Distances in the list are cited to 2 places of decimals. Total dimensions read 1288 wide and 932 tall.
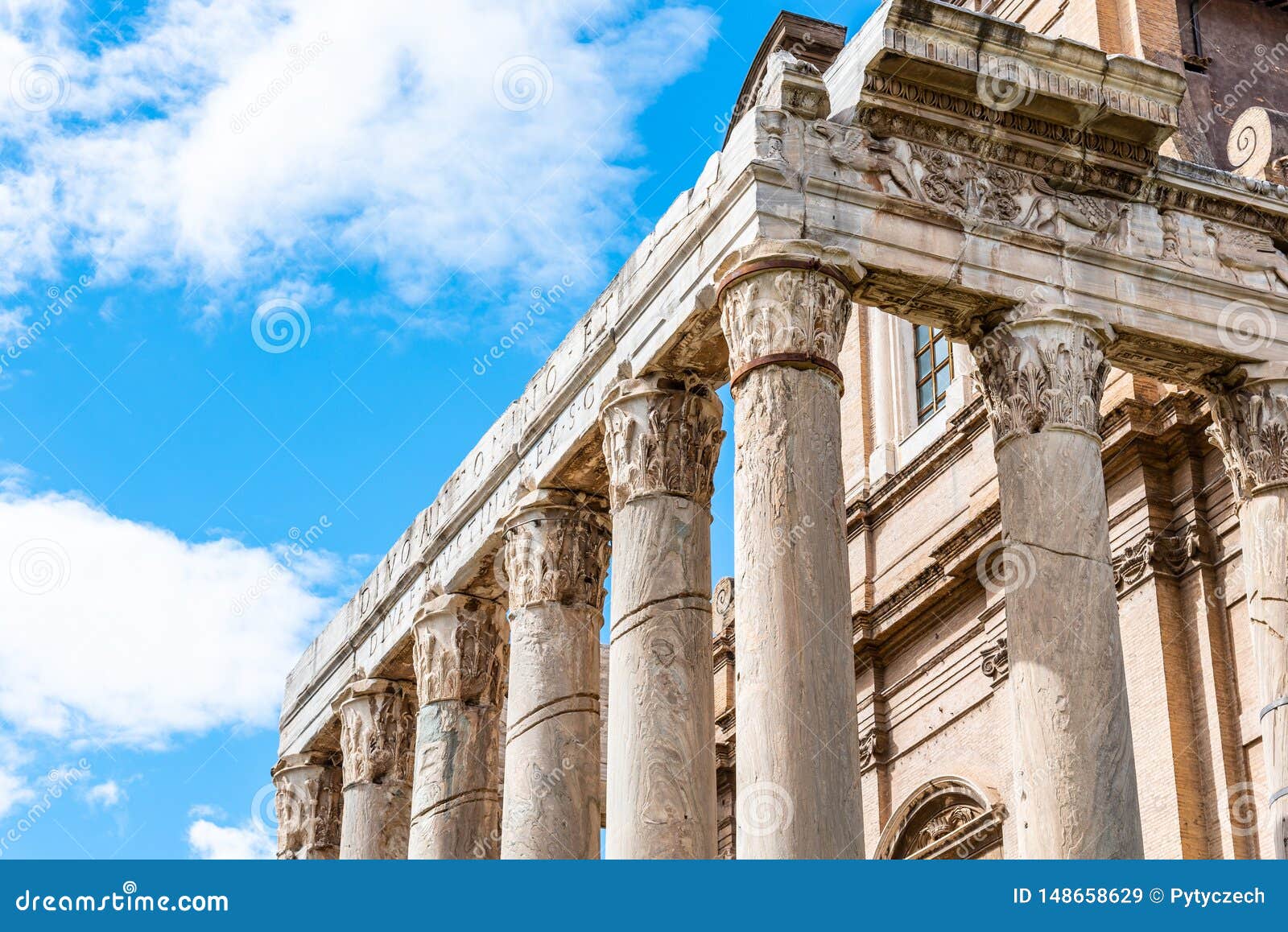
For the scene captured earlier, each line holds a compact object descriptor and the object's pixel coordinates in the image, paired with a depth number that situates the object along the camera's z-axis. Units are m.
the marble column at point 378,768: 24.05
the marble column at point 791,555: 14.71
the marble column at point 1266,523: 17.11
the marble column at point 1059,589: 15.34
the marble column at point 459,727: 21.81
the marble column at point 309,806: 26.56
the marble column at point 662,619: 16.84
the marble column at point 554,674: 19.16
